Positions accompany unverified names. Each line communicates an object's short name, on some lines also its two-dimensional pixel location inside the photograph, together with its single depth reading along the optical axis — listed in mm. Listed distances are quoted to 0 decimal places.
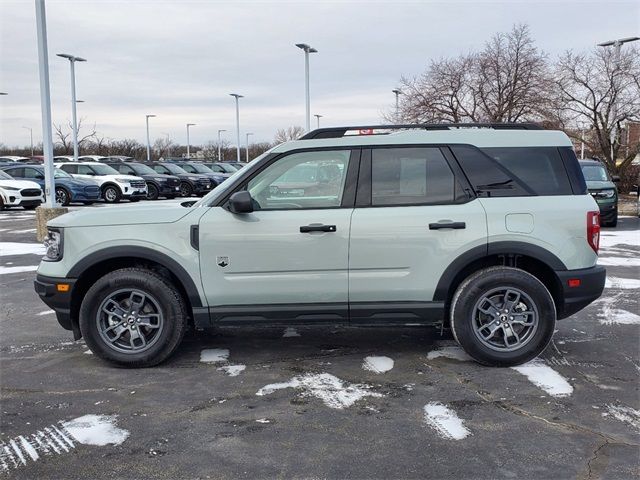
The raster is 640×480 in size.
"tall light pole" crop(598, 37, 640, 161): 21453
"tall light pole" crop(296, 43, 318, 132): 28453
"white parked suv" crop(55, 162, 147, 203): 23109
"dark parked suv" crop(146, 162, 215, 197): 27297
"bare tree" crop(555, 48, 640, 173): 23578
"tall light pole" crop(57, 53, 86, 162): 29812
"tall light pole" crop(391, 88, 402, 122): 28344
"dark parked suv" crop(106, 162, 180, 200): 25359
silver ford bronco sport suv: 4734
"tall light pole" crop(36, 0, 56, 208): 11359
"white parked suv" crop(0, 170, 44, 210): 19766
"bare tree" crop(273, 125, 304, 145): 74625
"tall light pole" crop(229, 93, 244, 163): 46219
